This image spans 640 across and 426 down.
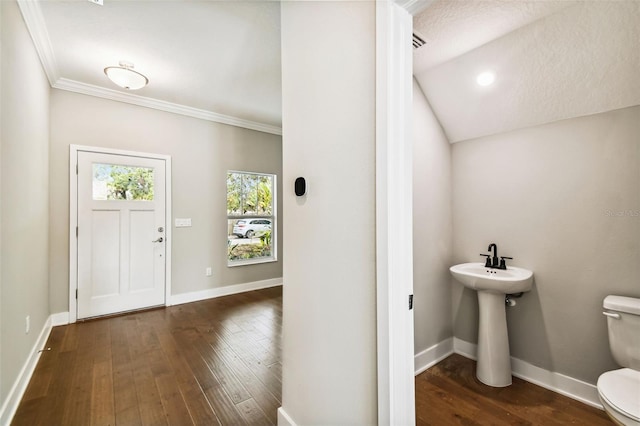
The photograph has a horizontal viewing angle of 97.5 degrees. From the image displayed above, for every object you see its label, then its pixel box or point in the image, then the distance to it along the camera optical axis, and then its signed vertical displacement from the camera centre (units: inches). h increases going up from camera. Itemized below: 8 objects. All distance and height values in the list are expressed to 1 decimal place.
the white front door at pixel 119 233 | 131.6 -10.0
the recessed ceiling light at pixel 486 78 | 80.0 +39.3
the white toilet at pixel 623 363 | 49.4 -32.9
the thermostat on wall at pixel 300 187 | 56.9 +5.5
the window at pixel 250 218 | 180.5 -3.1
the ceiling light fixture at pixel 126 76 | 108.0 +54.2
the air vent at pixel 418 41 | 73.6 +46.6
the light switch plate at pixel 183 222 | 156.4 -5.1
